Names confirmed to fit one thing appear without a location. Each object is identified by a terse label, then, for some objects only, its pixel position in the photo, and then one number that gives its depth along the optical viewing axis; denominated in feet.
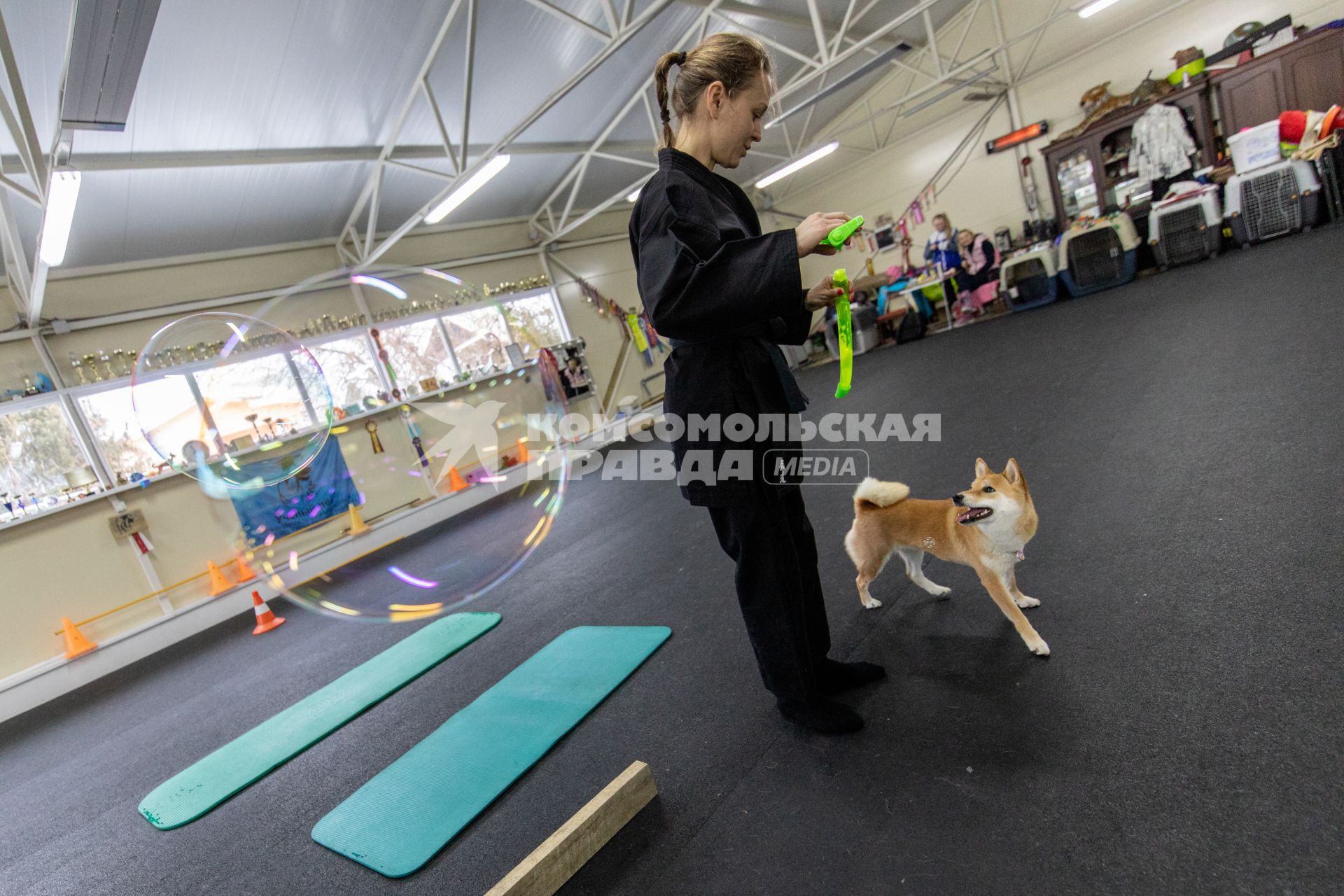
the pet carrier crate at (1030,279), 29.89
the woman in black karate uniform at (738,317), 4.09
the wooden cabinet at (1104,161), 27.73
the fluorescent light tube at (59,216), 12.40
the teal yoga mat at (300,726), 8.79
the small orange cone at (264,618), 17.83
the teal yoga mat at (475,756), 6.46
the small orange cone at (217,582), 20.97
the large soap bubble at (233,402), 7.69
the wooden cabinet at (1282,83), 24.36
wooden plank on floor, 4.79
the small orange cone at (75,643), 18.49
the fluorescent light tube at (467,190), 20.26
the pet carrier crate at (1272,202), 23.22
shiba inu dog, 6.01
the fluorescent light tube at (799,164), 32.65
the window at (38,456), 19.47
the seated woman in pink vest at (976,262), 33.17
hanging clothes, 27.99
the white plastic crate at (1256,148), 24.43
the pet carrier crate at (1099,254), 27.02
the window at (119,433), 20.72
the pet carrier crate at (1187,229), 24.97
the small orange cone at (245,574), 21.12
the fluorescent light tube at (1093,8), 25.49
